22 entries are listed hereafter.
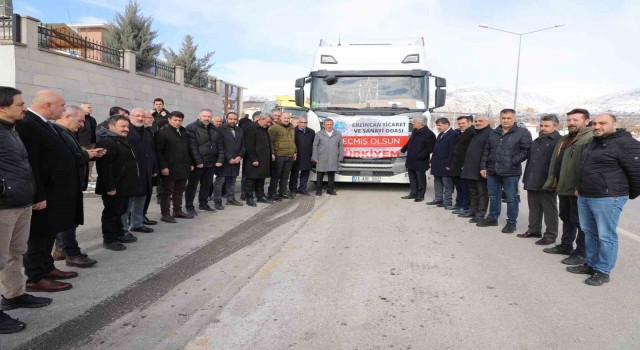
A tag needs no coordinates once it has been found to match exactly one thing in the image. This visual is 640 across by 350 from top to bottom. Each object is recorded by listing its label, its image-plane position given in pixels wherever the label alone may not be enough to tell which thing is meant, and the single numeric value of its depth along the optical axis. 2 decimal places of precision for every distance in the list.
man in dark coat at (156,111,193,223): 6.81
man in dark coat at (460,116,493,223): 7.50
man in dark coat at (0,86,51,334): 3.22
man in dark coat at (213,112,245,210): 8.20
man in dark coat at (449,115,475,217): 8.12
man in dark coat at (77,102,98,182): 8.75
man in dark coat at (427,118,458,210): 8.91
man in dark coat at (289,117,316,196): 10.02
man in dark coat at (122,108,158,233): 5.87
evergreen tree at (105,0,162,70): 25.83
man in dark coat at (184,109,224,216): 7.43
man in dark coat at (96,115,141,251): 5.30
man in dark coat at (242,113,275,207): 8.72
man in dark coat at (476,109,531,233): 6.71
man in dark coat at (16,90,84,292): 3.83
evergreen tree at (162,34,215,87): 31.38
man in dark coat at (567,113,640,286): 4.40
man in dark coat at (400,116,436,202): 9.61
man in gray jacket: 9.93
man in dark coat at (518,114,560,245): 6.05
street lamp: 28.86
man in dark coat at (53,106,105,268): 4.35
